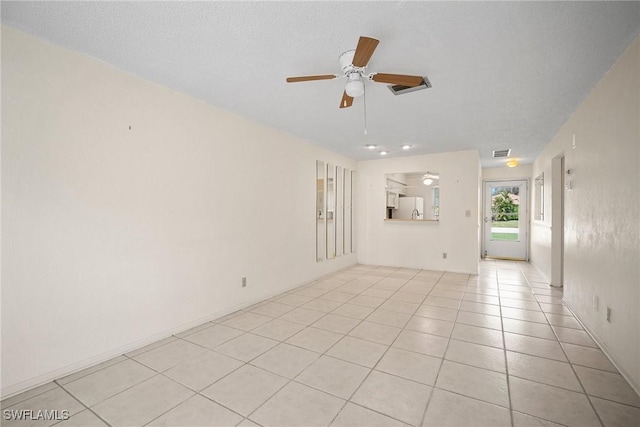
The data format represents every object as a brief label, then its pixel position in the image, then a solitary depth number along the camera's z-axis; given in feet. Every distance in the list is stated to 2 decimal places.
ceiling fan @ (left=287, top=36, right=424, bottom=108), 6.29
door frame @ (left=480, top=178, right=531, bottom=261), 23.82
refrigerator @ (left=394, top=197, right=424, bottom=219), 24.16
